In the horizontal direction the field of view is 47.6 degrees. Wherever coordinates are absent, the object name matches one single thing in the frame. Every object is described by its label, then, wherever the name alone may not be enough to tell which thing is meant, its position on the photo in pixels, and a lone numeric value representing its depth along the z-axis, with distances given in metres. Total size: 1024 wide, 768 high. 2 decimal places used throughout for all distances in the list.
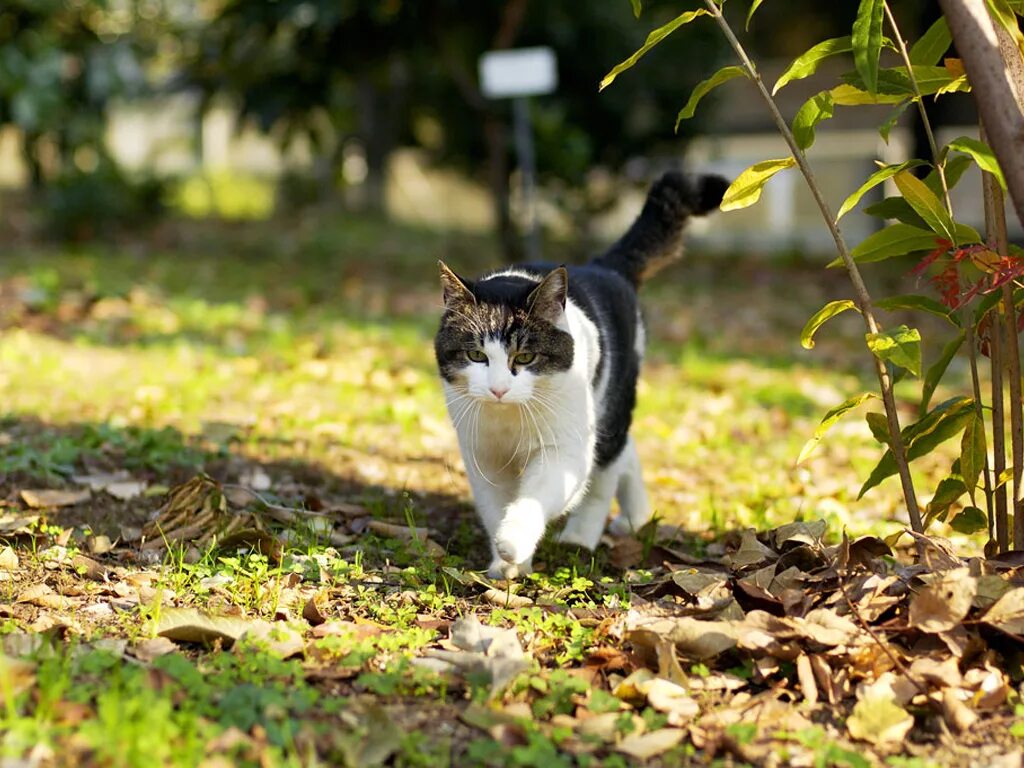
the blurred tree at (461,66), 10.21
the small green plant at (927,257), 2.63
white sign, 9.27
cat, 3.21
